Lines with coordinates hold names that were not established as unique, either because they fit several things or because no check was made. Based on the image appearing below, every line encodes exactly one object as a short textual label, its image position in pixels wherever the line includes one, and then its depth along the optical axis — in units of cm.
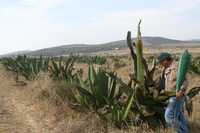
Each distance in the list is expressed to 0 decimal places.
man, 426
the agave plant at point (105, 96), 523
